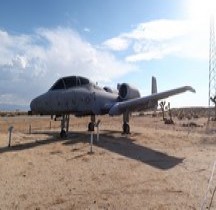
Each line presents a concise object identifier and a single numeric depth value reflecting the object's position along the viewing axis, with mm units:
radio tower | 28285
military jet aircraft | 11199
